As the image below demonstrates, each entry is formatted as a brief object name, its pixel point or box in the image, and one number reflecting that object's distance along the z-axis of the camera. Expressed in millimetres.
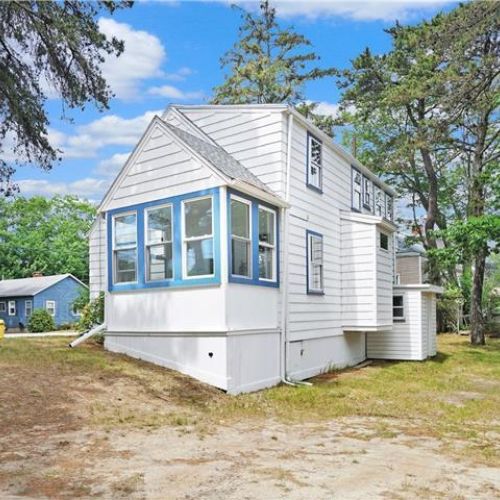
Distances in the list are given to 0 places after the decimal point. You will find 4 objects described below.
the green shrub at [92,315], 14617
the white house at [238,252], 10617
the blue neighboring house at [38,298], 38031
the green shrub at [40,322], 32356
